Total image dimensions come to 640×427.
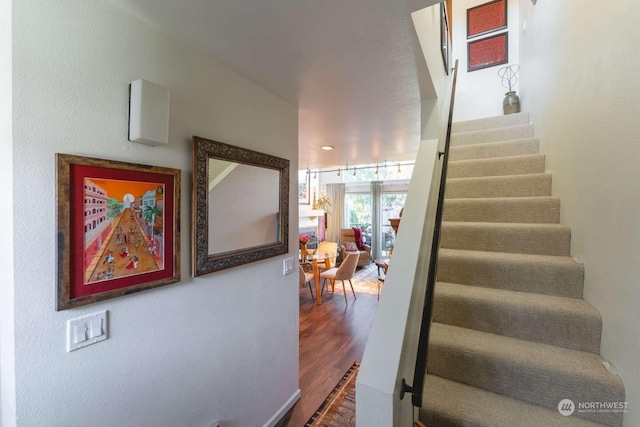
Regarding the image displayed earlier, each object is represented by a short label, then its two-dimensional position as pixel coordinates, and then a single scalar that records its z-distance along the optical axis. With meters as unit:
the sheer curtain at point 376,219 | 8.09
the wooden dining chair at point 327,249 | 5.79
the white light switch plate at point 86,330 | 0.96
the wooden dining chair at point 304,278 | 4.36
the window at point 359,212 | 8.49
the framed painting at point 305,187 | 8.22
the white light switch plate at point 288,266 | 2.07
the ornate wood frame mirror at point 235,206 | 1.39
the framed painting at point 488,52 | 3.62
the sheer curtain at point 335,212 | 8.69
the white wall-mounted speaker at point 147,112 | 1.09
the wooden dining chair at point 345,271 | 4.72
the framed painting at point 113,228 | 0.93
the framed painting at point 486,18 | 3.61
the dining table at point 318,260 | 4.70
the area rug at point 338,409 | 2.08
